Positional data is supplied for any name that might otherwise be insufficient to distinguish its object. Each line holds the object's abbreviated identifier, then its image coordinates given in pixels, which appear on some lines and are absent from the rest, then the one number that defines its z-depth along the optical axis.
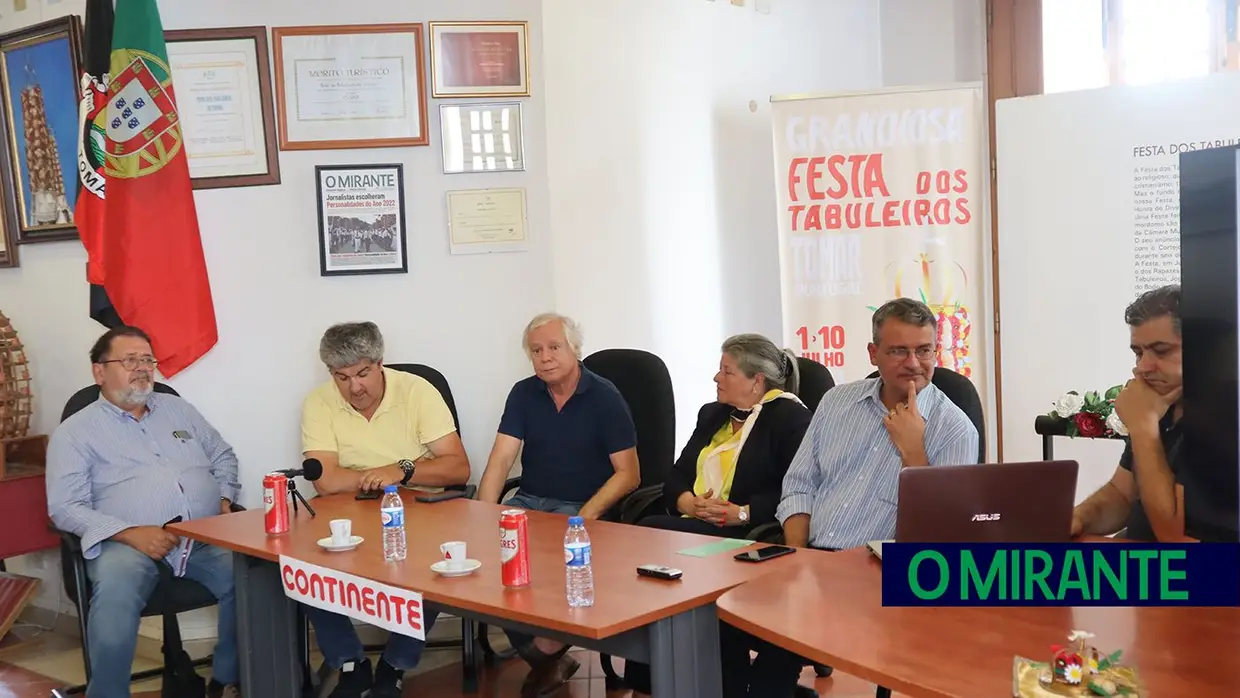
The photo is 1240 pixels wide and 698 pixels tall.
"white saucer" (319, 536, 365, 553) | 2.57
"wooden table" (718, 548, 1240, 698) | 1.46
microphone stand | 2.95
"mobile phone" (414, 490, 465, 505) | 3.13
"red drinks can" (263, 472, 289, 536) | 2.82
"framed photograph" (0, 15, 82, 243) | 4.09
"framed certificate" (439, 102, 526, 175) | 3.93
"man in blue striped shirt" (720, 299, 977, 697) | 2.70
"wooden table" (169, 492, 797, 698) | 1.95
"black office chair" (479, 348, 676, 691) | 3.66
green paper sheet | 2.30
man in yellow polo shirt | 3.50
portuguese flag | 3.72
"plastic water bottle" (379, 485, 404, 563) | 2.45
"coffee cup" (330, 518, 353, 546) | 2.58
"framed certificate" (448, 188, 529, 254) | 3.97
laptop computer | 1.85
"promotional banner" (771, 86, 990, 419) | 4.48
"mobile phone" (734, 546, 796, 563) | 2.20
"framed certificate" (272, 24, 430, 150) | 3.88
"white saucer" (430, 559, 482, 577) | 2.25
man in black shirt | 2.04
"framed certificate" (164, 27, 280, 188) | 3.87
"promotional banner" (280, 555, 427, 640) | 2.19
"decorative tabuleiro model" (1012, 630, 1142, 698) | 1.39
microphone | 2.94
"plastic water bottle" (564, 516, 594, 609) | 1.99
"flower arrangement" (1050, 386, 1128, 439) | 3.33
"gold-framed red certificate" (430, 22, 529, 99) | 3.90
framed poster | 3.92
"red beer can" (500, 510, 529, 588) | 2.12
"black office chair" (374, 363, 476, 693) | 3.40
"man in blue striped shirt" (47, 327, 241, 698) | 3.14
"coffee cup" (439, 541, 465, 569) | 2.30
